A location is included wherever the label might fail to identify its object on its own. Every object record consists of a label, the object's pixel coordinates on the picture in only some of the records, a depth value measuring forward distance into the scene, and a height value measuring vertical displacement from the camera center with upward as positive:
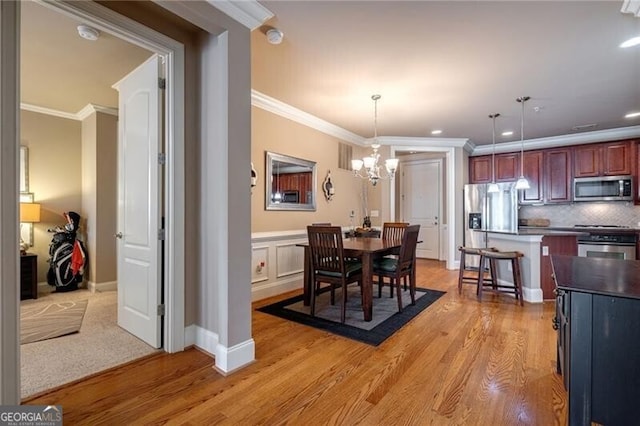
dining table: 3.03 -0.50
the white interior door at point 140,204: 2.38 +0.07
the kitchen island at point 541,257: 3.70 -0.58
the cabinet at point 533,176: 5.68 +0.66
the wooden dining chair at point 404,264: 3.28 -0.61
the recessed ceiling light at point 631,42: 2.49 +1.42
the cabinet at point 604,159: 4.96 +0.87
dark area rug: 2.77 -1.10
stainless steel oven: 4.47 -0.54
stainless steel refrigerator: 5.46 +0.00
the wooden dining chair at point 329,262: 2.99 -0.53
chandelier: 3.70 +0.60
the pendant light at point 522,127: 3.74 +1.37
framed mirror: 4.04 +0.42
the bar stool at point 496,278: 3.59 -0.80
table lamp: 3.84 +0.00
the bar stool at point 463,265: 3.78 -0.73
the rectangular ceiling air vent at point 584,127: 4.82 +1.37
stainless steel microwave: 4.88 +0.37
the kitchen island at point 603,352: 1.27 -0.61
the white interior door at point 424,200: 6.89 +0.25
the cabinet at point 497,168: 5.96 +0.88
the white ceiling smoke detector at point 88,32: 2.29 +1.40
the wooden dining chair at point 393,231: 4.32 -0.29
